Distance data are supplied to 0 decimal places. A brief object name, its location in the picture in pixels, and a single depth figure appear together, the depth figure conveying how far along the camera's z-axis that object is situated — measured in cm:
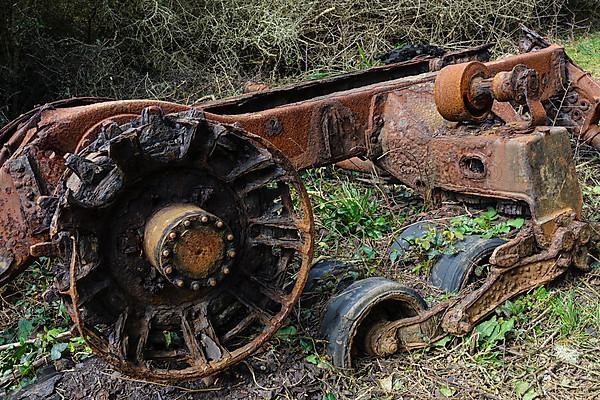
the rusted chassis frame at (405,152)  271
